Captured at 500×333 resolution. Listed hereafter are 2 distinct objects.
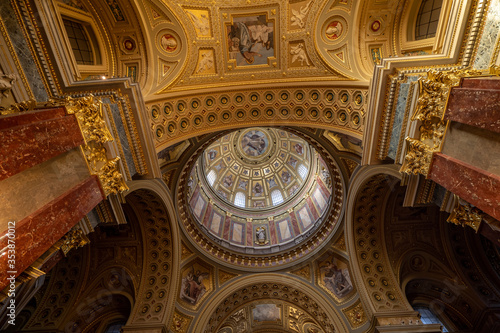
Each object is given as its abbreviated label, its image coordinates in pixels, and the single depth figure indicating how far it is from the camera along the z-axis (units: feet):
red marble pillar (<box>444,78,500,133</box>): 14.42
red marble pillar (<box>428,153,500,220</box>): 14.15
